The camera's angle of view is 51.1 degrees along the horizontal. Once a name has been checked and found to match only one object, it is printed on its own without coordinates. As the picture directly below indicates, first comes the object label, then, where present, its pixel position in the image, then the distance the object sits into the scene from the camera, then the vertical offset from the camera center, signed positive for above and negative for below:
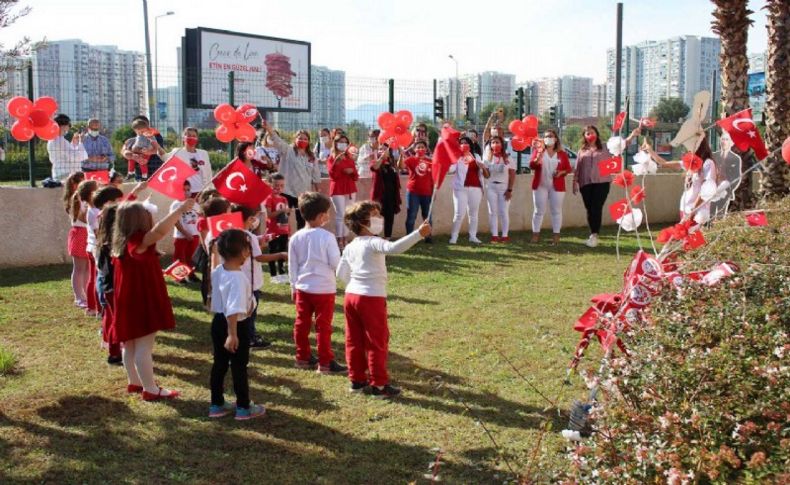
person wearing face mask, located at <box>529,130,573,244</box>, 13.64 -0.03
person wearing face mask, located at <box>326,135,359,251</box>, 12.60 -0.10
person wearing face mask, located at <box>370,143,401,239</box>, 13.14 -0.21
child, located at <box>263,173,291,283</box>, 9.77 -0.60
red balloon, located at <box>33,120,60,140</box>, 9.20 +0.45
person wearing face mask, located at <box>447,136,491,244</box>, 13.64 -0.32
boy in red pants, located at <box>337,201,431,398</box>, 5.90 -0.90
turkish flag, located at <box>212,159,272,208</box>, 6.57 -0.11
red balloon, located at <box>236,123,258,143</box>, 8.57 +0.40
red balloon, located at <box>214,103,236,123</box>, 8.51 +0.59
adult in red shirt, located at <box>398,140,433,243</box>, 13.58 -0.16
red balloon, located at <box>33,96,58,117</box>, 9.21 +0.75
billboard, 30.59 +4.63
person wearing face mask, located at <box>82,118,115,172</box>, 12.02 +0.34
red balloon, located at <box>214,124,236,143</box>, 8.54 +0.40
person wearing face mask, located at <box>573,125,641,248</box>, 13.44 -0.14
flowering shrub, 2.79 -0.86
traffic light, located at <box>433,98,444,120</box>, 15.09 +1.14
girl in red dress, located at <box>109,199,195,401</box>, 5.70 -0.78
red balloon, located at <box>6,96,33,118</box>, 8.89 +0.70
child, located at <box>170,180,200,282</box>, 9.78 -0.79
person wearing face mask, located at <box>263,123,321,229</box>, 11.86 +0.04
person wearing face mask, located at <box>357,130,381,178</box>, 13.88 +0.28
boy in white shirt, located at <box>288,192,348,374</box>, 6.44 -0.79
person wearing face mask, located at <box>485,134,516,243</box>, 13.94 -0.25
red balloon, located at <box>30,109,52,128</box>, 9.10 +0.59
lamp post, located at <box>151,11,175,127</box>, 12.55 +1.35
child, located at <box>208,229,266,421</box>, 5.35 -0.97
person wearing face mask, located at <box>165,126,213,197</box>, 10.96 +0.16
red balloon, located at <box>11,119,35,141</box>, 9.09 +0.46
